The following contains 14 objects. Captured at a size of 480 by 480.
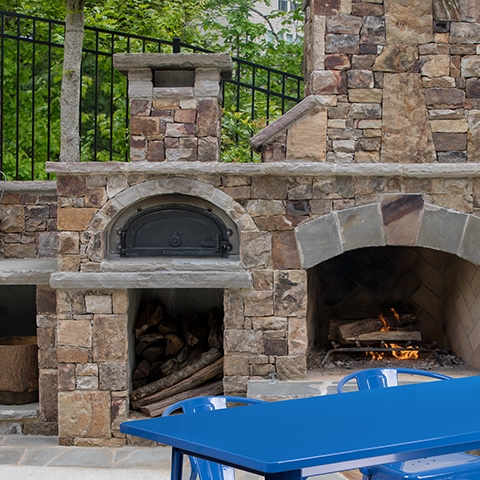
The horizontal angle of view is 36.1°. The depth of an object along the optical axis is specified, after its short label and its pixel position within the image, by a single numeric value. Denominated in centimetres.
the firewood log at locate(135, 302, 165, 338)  606
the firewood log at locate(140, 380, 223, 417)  564
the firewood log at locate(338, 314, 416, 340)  613
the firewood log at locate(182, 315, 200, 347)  616
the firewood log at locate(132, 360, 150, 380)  593
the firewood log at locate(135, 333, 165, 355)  607
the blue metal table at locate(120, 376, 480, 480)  214
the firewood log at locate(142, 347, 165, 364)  609
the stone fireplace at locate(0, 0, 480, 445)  532
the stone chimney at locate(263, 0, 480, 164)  535
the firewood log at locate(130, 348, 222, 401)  574
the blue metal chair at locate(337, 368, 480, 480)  303
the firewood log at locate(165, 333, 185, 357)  617
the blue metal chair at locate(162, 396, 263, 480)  277
